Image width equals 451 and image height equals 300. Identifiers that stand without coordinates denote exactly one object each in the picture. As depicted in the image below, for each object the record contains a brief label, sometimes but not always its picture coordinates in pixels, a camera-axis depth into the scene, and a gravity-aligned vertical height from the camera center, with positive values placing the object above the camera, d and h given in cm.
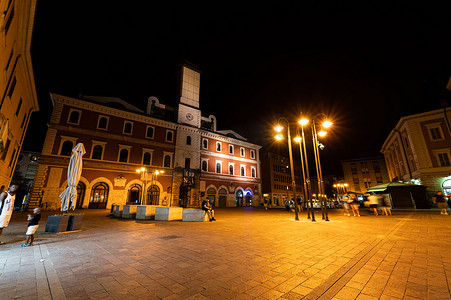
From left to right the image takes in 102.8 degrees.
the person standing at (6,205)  531 -28
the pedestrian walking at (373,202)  1440 -48
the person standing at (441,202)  1347 -44
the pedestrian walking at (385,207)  1409 -85
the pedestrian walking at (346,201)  1451 -45
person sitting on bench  1147 -83
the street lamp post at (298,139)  1202 +370
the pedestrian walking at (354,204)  1352 -61
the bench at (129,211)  1230 -105
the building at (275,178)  4806 +503
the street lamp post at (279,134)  1092 +394
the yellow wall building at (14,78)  965 +794
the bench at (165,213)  1120 -106
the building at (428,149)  2202 +593
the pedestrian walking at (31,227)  524 -90
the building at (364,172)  5219 +688
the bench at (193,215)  1109 -116
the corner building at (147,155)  1925 +550
